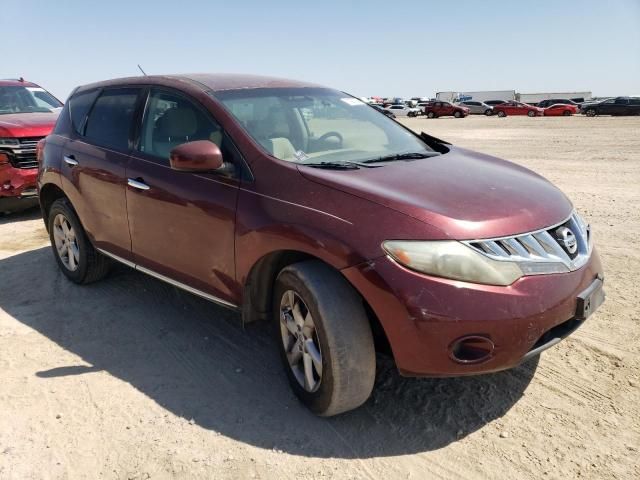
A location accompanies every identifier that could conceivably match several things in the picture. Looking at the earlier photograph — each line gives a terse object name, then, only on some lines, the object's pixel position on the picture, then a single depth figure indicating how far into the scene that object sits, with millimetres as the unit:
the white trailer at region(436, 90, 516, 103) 73825
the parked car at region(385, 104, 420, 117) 51884
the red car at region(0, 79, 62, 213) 7426
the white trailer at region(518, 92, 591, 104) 75769
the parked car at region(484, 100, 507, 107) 49819
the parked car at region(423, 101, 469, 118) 45406
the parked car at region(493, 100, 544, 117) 43594
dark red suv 2465
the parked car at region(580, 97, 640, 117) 36531
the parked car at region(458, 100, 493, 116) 47656
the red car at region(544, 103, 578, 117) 42344
